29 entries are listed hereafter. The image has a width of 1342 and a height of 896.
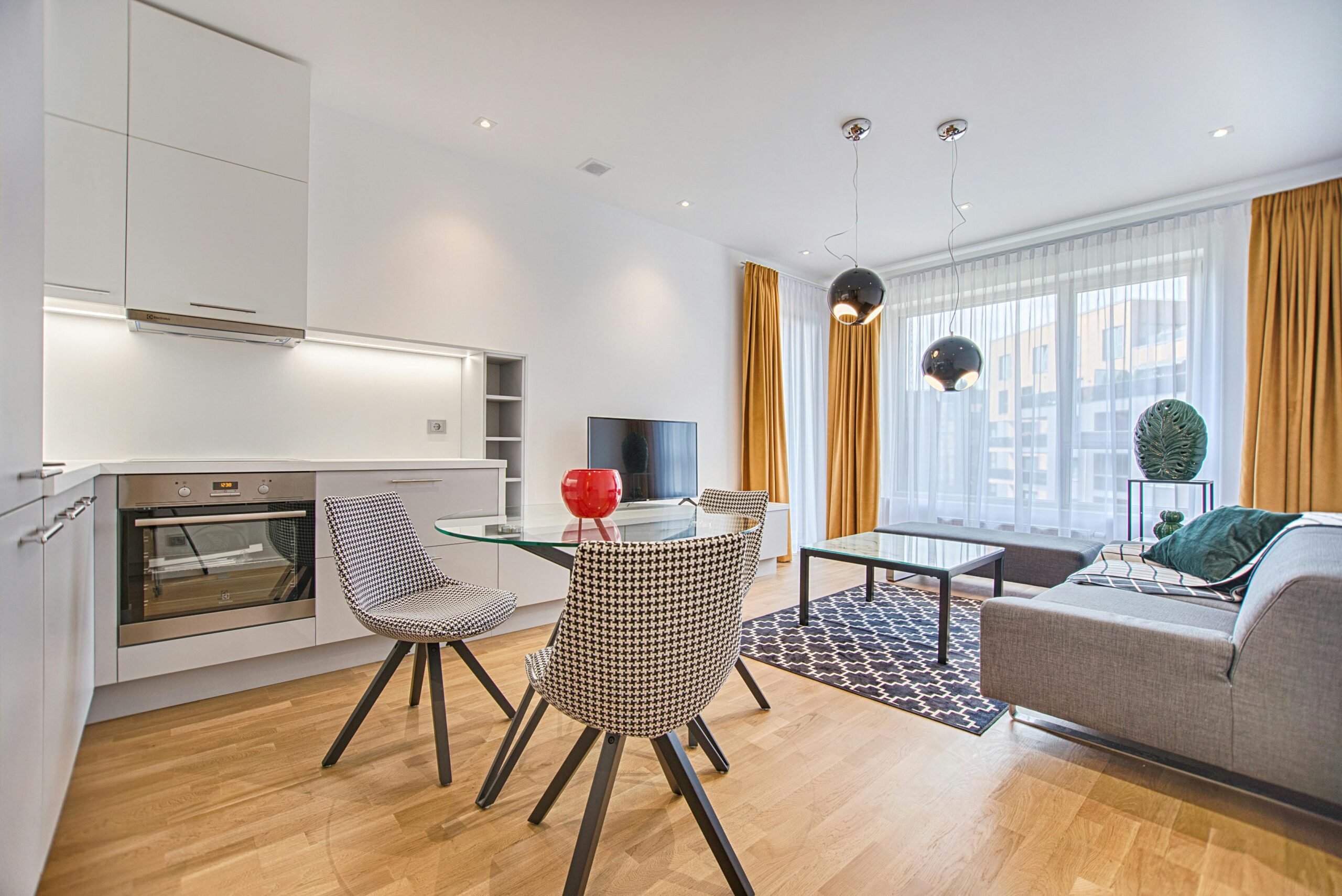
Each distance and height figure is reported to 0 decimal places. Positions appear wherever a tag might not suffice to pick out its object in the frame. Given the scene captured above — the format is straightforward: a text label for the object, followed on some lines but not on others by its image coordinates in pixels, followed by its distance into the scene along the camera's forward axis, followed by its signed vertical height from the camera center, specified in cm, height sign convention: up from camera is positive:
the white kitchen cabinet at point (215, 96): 233 +147
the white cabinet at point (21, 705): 102 -50
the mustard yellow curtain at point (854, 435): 574 +18
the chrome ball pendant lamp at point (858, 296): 286 +78
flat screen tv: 402 -3
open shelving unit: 354 +23
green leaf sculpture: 360 +10
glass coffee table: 286 -56
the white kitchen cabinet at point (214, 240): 234 +87
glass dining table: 175 -29
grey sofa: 157 -65
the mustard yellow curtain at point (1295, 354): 350 +65
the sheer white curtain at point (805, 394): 569 +58
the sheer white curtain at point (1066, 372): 400 +66
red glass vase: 206 -15
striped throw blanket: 246 -56
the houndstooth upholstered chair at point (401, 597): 184 -55
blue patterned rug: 245 -102
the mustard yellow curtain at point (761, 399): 520 +47
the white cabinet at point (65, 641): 138 -55
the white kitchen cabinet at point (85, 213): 217 +87
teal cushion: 250 -38
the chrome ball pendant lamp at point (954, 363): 334 +53
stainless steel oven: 226 -45
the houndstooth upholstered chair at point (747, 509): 229 -29
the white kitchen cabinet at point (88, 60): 218 +145
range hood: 246 +52
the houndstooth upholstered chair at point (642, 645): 121 -42
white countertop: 168 -9
